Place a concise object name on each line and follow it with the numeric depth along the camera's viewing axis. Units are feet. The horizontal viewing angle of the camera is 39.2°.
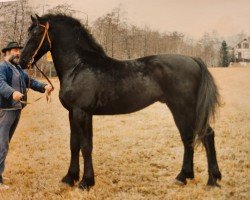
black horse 10.54
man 11.47
